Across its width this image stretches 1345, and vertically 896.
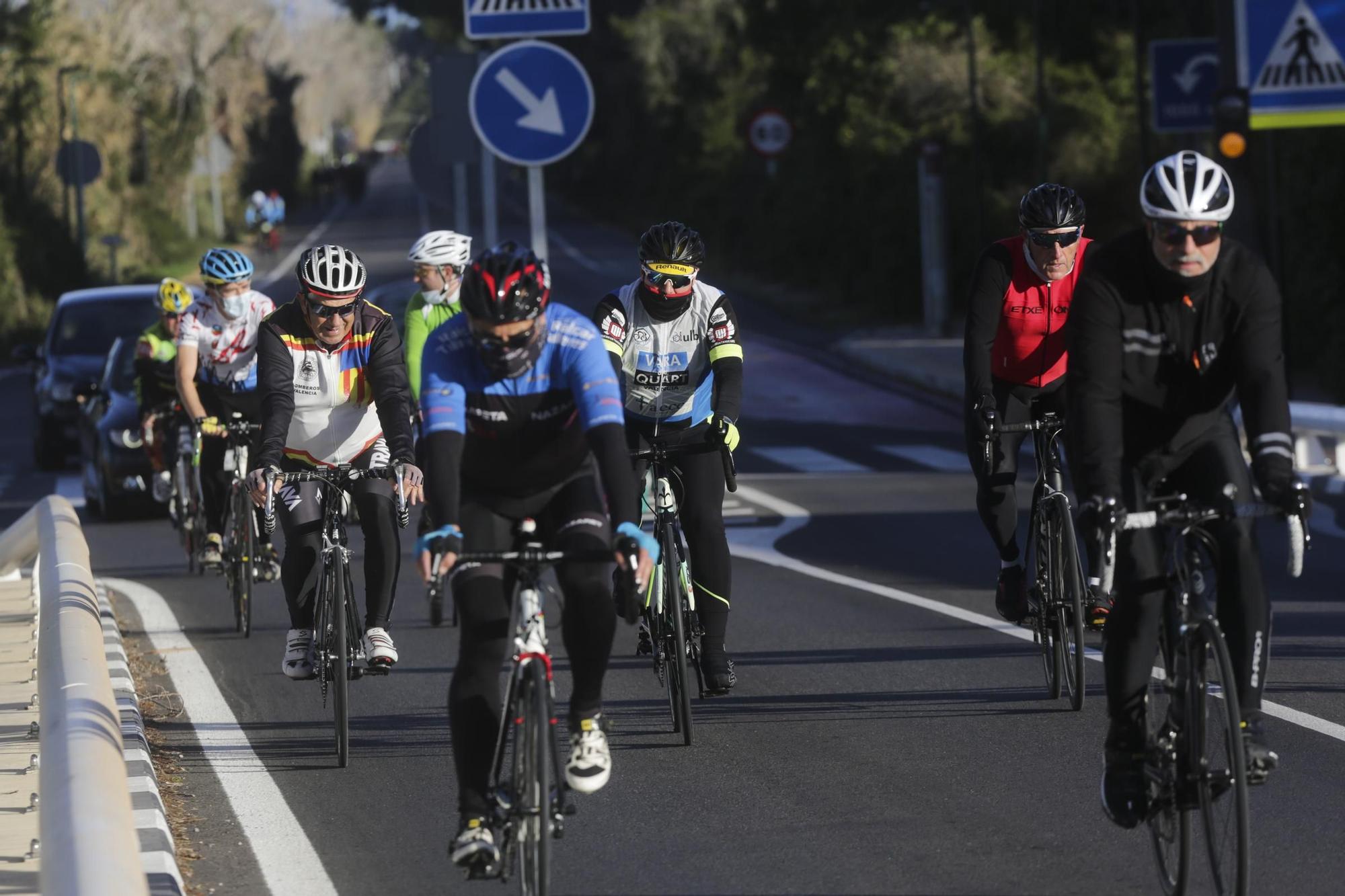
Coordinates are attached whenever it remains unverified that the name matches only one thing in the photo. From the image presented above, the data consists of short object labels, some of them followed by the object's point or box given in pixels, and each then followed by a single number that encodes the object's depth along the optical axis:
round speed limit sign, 83.87
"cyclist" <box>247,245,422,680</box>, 17.64
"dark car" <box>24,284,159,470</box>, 45.78
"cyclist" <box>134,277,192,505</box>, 28.98
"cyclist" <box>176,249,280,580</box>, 25.33
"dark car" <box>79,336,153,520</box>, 36.84
